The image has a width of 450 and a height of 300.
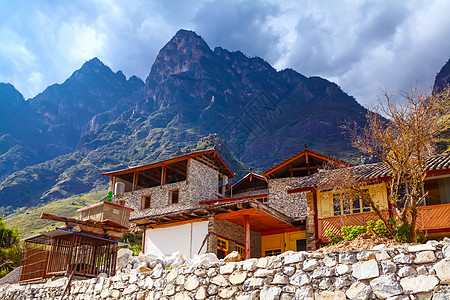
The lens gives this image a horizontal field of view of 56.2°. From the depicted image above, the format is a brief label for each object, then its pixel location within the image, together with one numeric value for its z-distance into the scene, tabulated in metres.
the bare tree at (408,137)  11.05
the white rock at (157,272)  10.11
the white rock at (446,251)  6.57
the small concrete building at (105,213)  14.02
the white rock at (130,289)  10.42
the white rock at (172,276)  9.71
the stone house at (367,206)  15.38
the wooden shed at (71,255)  12.54
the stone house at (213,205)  18.94
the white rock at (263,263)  8.31
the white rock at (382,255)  7.03
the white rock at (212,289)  8.79
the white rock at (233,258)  10.07
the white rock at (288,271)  7.89
